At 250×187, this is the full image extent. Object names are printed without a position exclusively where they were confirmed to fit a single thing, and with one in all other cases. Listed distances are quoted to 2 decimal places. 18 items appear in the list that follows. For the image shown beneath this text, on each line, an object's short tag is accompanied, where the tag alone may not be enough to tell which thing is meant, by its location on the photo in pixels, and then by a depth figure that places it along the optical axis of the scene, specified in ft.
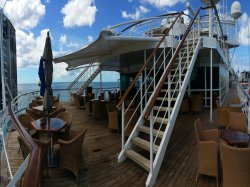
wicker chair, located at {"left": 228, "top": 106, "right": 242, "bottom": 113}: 20.98
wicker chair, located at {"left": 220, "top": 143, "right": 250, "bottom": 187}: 8.85
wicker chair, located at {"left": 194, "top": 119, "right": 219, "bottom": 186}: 10.73
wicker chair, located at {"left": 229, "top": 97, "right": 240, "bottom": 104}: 28.54
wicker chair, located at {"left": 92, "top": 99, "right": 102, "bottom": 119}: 27.55
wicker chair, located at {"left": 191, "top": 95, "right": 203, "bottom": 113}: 29.53
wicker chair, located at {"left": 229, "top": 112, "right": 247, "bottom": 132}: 15.87
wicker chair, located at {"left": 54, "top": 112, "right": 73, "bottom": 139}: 14.58
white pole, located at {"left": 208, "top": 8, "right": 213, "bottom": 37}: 24.00
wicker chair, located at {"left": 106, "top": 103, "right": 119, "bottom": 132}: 21.22
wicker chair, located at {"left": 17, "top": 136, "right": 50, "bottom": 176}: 10.60
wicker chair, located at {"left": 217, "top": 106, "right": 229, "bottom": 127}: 20.79
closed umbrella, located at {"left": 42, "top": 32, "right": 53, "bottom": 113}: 16.74
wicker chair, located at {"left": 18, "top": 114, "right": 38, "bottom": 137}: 16.60
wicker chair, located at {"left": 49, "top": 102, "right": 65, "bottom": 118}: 19.79
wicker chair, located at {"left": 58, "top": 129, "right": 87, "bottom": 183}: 11.48
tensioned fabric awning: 20.12
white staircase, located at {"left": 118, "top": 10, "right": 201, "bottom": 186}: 11.41
